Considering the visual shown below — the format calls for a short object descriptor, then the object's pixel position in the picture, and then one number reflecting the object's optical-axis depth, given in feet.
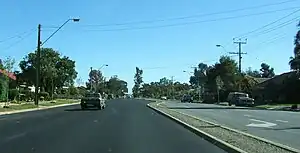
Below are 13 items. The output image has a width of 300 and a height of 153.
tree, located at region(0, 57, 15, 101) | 183.83
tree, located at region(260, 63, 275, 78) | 597.69
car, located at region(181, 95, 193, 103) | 358.33
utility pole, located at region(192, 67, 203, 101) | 427.78
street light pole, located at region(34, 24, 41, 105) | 182.26
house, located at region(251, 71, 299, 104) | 242.06
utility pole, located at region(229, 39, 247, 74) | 300.55
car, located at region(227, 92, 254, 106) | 239.50
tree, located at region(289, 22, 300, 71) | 228.22
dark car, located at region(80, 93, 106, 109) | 173.99
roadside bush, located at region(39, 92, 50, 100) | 279.24
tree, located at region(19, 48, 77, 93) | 329.33
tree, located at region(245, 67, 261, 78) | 593.50
